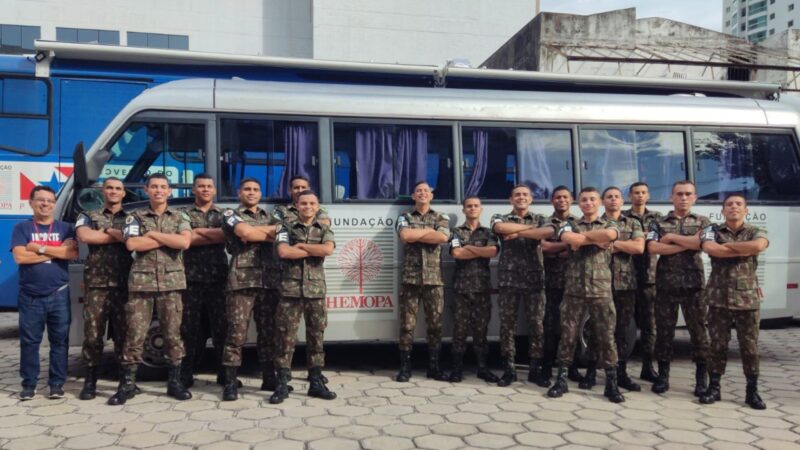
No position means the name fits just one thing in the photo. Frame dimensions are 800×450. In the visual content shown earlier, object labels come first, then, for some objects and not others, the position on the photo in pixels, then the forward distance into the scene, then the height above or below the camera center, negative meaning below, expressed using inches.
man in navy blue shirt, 204.4 -7.8
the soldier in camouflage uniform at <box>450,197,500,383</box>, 230.7 -12.1
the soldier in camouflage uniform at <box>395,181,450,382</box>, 228.1 -6.5
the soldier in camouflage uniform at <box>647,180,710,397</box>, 219.0 -12.5
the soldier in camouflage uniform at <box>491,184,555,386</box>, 228.7 -9.9
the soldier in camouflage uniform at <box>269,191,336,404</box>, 206.7 -11.4
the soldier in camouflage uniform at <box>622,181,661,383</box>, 231.6 -12.2
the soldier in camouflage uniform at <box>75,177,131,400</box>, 206.2 -4.9
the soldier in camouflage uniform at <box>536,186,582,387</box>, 230.2 -12.7
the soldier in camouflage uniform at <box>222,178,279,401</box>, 206.2 -6.4
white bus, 229.6 +37.4
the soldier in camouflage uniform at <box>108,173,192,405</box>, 201.6 -6.1
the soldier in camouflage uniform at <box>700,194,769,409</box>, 203.0 -14.3
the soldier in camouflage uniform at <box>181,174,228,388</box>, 214.8 -5.7
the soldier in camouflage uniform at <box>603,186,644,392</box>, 217.6 -8.1
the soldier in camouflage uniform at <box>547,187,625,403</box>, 210.5 -13.5
